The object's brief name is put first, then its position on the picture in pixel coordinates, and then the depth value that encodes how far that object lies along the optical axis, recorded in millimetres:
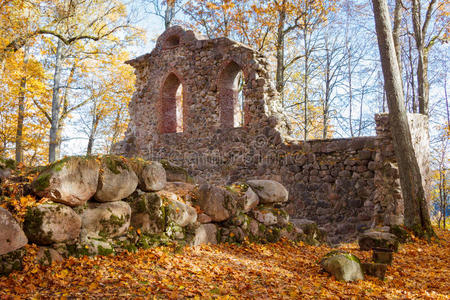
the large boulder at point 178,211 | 5840
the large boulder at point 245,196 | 7172
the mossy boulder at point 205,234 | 6206
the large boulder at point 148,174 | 5535
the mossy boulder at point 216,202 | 6547
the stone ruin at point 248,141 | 10438
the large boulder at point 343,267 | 4965
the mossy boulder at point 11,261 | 3738
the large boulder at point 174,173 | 6969
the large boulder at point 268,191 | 7809
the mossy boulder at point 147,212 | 5414
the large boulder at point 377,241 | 7050
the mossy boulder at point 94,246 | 4539
